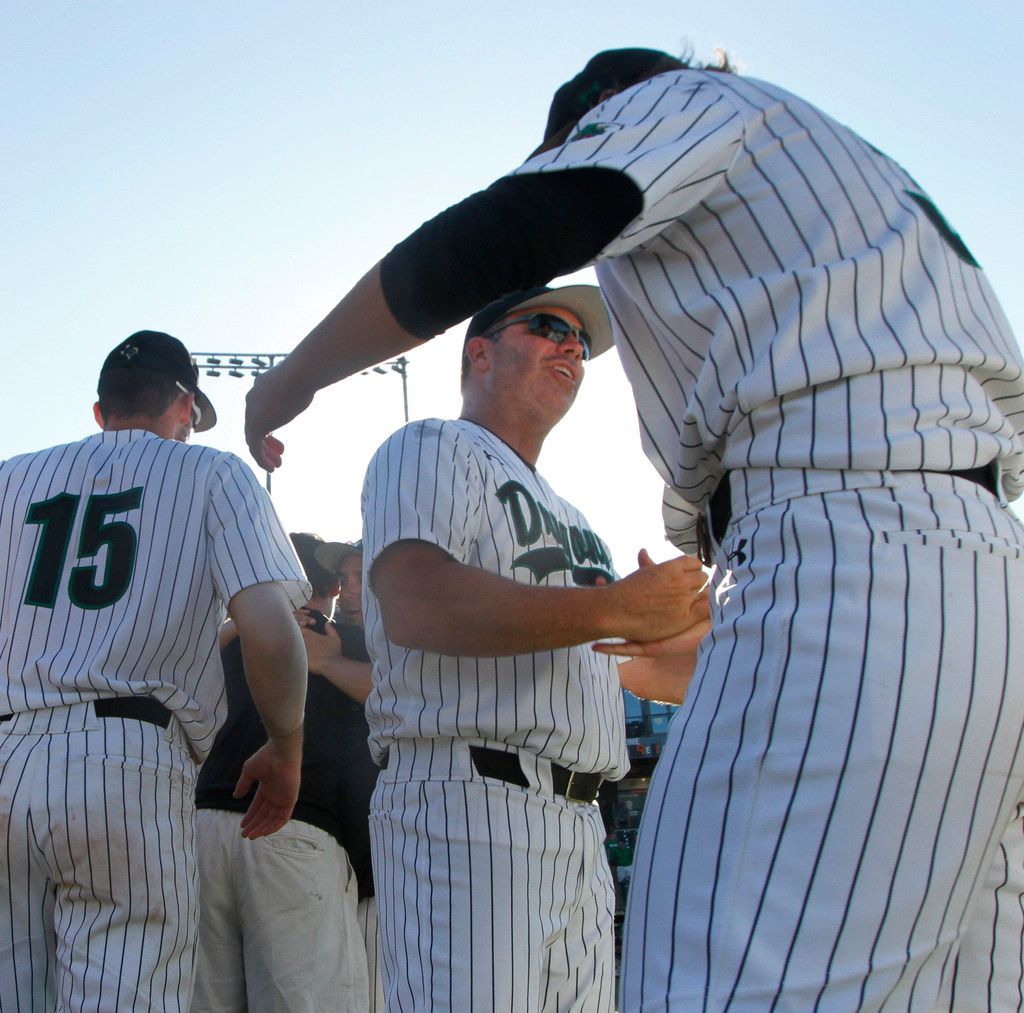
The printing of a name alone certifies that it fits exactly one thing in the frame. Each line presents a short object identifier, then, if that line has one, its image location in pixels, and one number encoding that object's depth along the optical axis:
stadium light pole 21.08
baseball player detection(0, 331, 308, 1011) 3.03
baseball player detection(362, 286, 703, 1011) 2.54
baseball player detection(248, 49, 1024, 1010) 1.37
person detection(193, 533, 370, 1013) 4.30
